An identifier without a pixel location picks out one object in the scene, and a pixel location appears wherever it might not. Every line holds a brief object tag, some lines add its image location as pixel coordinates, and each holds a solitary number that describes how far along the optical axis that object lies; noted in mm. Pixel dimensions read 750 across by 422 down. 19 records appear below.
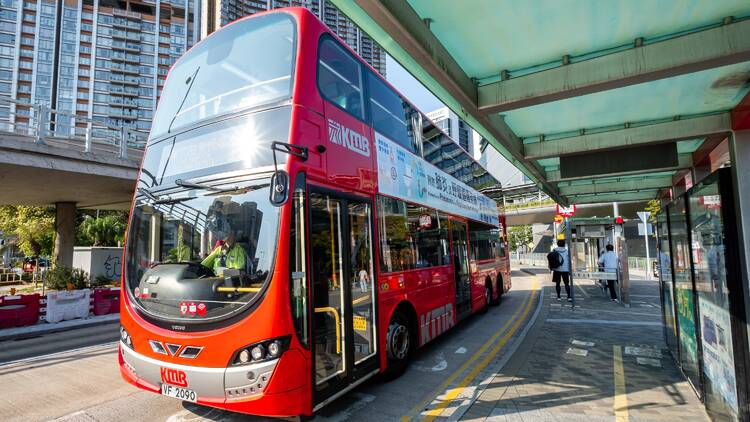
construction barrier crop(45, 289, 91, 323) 11414
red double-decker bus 3514
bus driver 3717
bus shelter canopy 4426
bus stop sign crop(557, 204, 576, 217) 14181
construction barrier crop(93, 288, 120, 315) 12680
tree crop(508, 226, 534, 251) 80000
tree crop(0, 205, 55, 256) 26844
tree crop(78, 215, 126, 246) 30234
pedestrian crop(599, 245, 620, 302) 12430
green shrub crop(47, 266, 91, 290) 16906
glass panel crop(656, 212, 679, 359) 6008
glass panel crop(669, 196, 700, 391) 4598
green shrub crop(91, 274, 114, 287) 20862
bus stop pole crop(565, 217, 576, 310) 11375
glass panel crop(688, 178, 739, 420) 3439
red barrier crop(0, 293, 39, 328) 10591
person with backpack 12766
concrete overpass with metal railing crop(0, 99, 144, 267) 11241
